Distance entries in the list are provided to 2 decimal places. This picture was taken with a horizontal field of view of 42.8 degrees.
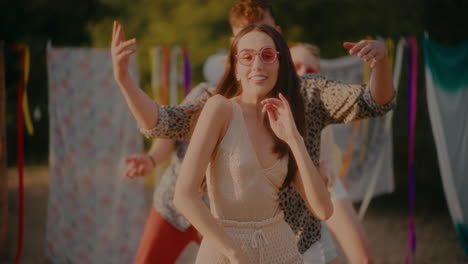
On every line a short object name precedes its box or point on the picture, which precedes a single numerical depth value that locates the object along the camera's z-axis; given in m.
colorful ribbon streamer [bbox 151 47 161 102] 5.83
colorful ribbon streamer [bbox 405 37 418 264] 5.01
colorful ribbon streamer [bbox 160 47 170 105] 5.82
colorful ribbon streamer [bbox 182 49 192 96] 5.83
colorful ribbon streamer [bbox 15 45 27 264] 5.04
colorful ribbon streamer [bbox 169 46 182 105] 5.82
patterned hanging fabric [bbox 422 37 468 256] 5.27
